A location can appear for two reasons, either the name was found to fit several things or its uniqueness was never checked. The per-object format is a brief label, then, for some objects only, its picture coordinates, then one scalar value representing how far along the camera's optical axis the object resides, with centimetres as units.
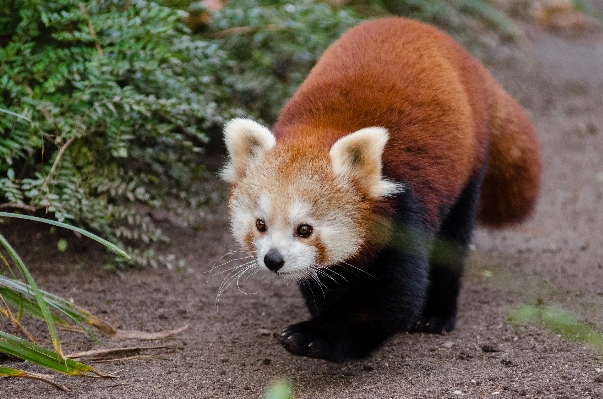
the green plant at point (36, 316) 535
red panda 584
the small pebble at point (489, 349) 676
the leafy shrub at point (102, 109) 765
